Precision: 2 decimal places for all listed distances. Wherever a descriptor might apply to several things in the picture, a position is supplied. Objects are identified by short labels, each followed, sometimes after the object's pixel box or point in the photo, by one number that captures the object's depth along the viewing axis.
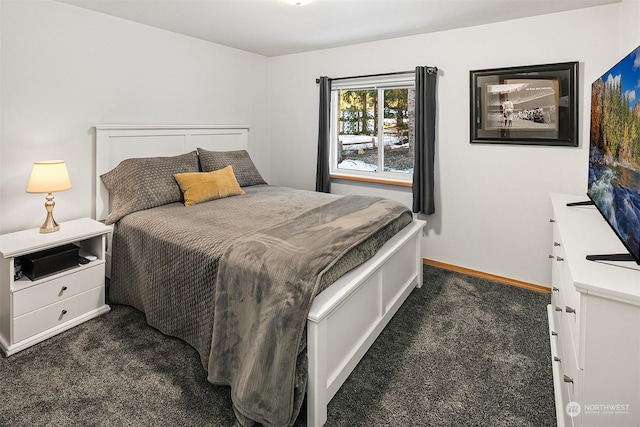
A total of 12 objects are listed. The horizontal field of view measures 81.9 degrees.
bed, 1.64
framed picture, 2.85
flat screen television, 1.31
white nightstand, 2.21
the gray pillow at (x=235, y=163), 3.55
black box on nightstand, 2.30
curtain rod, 3.38
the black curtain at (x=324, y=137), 4.09
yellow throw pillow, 3.05
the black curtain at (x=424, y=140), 3.42
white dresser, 1.18
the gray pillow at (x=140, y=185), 2.84
